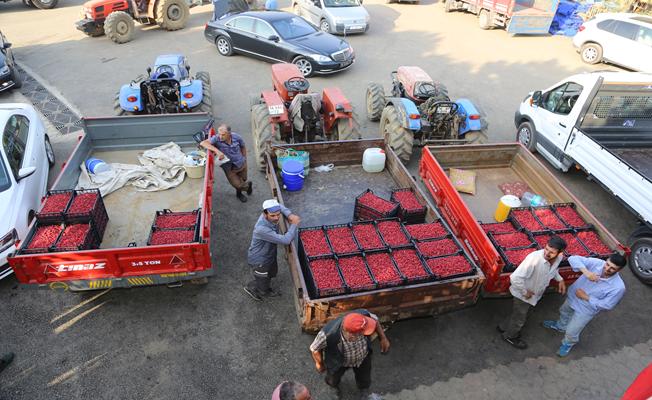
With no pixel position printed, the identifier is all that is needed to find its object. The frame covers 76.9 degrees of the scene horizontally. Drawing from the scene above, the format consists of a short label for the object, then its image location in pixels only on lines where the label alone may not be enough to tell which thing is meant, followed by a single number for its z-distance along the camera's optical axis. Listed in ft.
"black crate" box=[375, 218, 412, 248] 16.83
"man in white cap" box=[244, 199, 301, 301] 15.76
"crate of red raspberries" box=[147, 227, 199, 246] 16.71
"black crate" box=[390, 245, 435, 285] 15.12
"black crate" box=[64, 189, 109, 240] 17.04
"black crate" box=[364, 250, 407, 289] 14.92
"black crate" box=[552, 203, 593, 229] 18.49
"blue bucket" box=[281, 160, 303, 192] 22.97
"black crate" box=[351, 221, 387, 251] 16.63
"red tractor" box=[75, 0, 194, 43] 47.29
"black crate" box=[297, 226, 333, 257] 16.26
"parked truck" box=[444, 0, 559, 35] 51.70
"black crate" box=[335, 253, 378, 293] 14.69
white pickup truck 22.03
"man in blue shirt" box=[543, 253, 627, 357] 14.33
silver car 48.81
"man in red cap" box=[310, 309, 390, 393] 11.48
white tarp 21.83
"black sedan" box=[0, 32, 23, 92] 35.37
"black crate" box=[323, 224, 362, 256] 16.31
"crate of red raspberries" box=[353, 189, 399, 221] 19.75
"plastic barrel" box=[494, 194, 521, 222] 20.93
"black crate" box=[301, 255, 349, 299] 14.53
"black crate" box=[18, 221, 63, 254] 15.39
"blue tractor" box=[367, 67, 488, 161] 26.37
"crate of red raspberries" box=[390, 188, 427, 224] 19.63
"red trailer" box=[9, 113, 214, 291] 15.14
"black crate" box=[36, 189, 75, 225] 16.79
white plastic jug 24.53
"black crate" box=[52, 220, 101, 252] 15.65
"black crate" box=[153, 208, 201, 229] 18.13
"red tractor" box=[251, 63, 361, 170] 25.38
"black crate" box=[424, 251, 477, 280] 15.35
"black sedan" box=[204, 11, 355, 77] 39.32
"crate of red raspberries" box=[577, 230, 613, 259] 16.92
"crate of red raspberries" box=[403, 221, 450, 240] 17.58
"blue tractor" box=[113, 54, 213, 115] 28.17
